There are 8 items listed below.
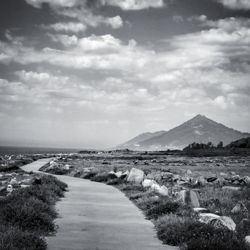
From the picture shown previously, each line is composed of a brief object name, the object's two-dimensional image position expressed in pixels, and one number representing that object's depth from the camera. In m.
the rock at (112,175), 30.10
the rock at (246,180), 27.22
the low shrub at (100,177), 30.47
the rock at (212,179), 27.72
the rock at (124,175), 28.76
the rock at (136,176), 26.34
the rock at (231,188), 23.46
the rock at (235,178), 28.80
